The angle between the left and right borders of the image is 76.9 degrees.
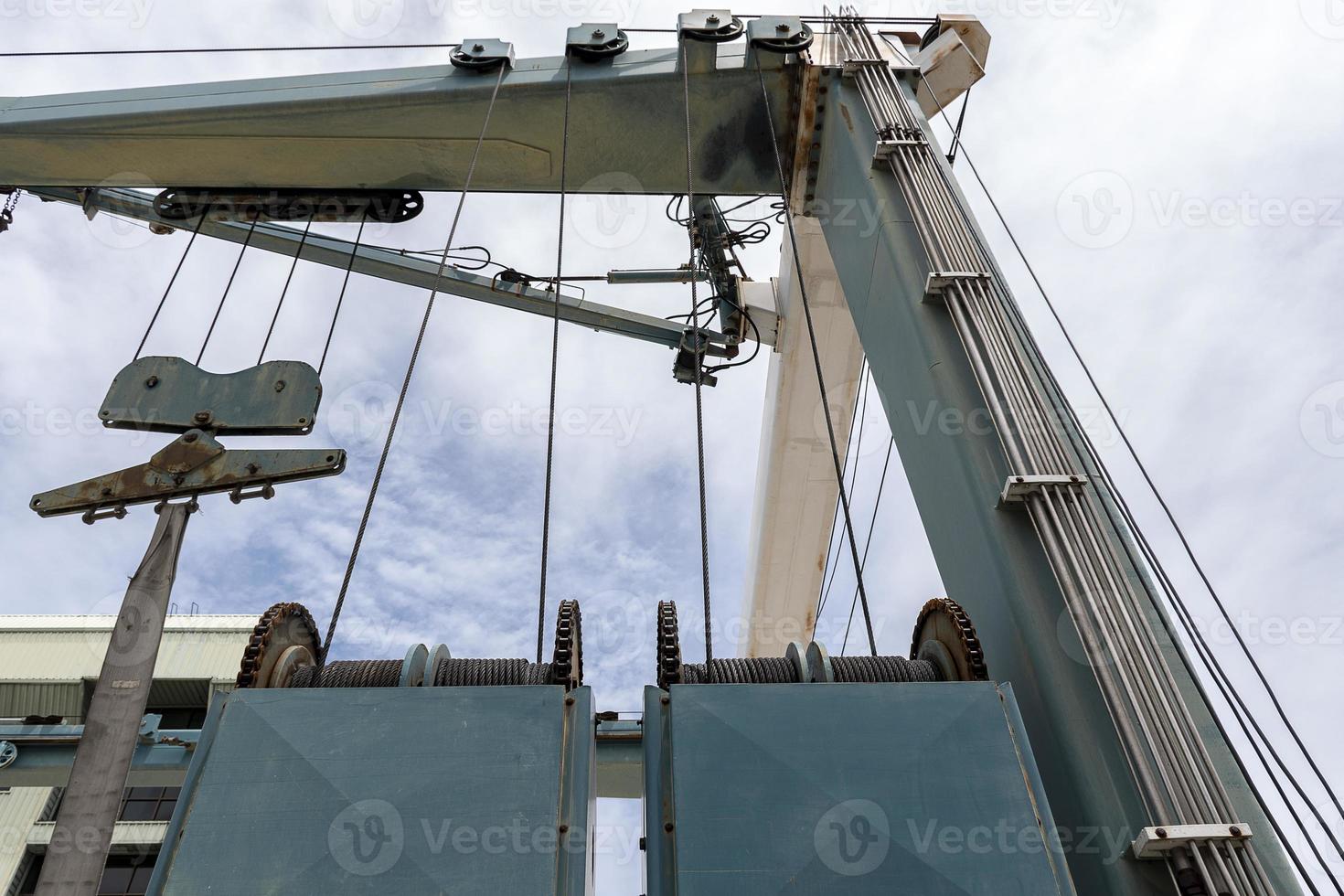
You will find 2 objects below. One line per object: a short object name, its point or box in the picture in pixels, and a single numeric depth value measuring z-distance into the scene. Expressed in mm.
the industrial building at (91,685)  14547
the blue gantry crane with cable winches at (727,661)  2098
